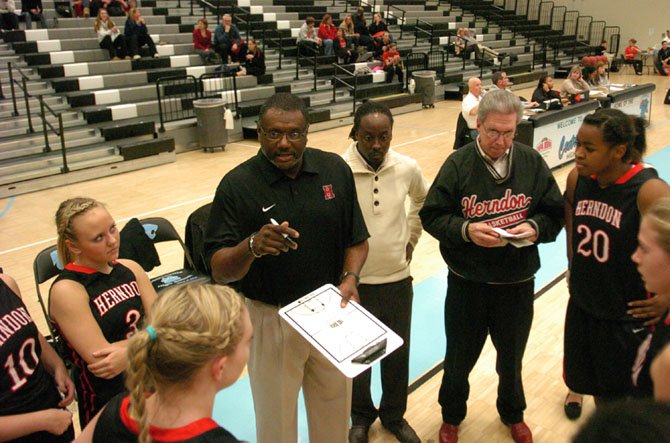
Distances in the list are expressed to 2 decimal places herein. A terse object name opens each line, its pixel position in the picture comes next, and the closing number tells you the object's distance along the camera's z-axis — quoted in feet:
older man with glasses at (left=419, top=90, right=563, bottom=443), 8.90
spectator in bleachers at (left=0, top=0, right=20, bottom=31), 38.06
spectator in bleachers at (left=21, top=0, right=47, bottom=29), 39.34
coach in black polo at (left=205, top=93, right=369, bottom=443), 7.49
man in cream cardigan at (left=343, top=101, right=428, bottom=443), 9.44
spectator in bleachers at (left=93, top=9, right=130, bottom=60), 39.42
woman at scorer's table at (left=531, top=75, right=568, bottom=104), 34.60
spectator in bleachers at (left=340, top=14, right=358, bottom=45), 54.40
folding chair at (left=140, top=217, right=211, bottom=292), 13.10
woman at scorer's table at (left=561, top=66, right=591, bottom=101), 34.79
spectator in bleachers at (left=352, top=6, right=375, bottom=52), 56.24
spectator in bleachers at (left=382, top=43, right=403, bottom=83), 52.19
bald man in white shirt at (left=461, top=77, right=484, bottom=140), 26.66
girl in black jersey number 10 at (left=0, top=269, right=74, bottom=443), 6.61
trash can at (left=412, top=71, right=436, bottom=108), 50.06
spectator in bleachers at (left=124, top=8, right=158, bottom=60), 38.91
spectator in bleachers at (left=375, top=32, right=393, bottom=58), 55.98
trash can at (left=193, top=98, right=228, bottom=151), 34.30
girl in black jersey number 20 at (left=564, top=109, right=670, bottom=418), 8.24
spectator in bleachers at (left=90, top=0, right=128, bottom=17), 43.01
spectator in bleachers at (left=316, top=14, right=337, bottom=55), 51.85
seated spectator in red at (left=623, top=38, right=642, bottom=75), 71.56
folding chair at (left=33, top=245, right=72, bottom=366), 11.65
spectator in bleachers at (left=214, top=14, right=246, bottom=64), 43.06
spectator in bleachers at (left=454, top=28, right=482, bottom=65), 63.31
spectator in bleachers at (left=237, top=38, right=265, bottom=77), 43.75
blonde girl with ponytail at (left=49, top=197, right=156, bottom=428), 7.16
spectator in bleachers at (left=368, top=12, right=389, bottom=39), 57.31
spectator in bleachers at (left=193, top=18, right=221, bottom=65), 42.68
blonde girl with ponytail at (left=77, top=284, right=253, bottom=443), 4.42
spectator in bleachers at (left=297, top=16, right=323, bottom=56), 49.83
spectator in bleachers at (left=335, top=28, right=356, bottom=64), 52.65
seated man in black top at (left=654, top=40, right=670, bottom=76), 67.77
